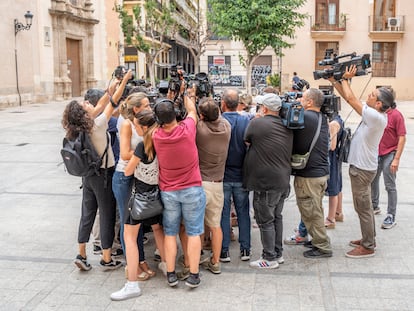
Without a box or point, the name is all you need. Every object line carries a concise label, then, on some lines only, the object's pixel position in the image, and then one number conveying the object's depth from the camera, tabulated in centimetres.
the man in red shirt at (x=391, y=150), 594
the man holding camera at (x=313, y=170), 465
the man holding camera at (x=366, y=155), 465
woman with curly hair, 426
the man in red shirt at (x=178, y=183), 396
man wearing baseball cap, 449
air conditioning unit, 2869
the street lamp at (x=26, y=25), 2170
